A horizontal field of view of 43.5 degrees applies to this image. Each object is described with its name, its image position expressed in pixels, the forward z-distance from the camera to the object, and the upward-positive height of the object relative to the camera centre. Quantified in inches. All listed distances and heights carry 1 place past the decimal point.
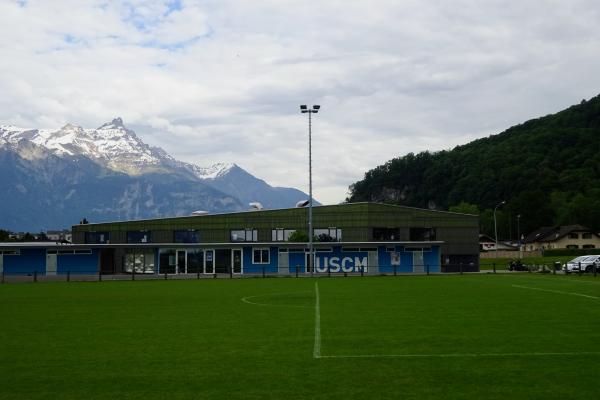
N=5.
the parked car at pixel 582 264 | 2287.2 +15.6
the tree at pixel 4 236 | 5977.4 +347.8
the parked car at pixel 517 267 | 2834.6 +11.6
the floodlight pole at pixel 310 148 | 2399.1 +404.1
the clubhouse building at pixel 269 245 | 2775.6 +107.5
